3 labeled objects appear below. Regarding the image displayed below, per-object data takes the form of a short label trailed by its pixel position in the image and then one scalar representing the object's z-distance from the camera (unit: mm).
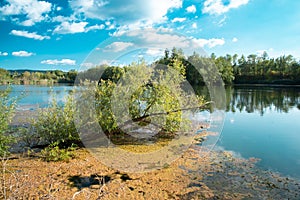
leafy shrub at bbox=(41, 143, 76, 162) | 6215
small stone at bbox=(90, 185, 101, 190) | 4864
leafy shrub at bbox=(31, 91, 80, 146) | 7047
